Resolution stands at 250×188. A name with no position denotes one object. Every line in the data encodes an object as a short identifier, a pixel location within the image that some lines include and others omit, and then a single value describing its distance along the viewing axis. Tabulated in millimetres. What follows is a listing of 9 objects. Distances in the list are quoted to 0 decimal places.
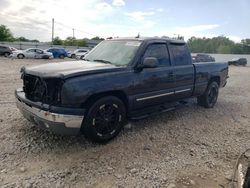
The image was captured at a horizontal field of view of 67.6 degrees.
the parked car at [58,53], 24917
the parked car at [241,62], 30111
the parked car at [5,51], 21442
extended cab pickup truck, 2765
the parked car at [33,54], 20644
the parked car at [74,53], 25543
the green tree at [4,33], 44655
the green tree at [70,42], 52816
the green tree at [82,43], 50880
